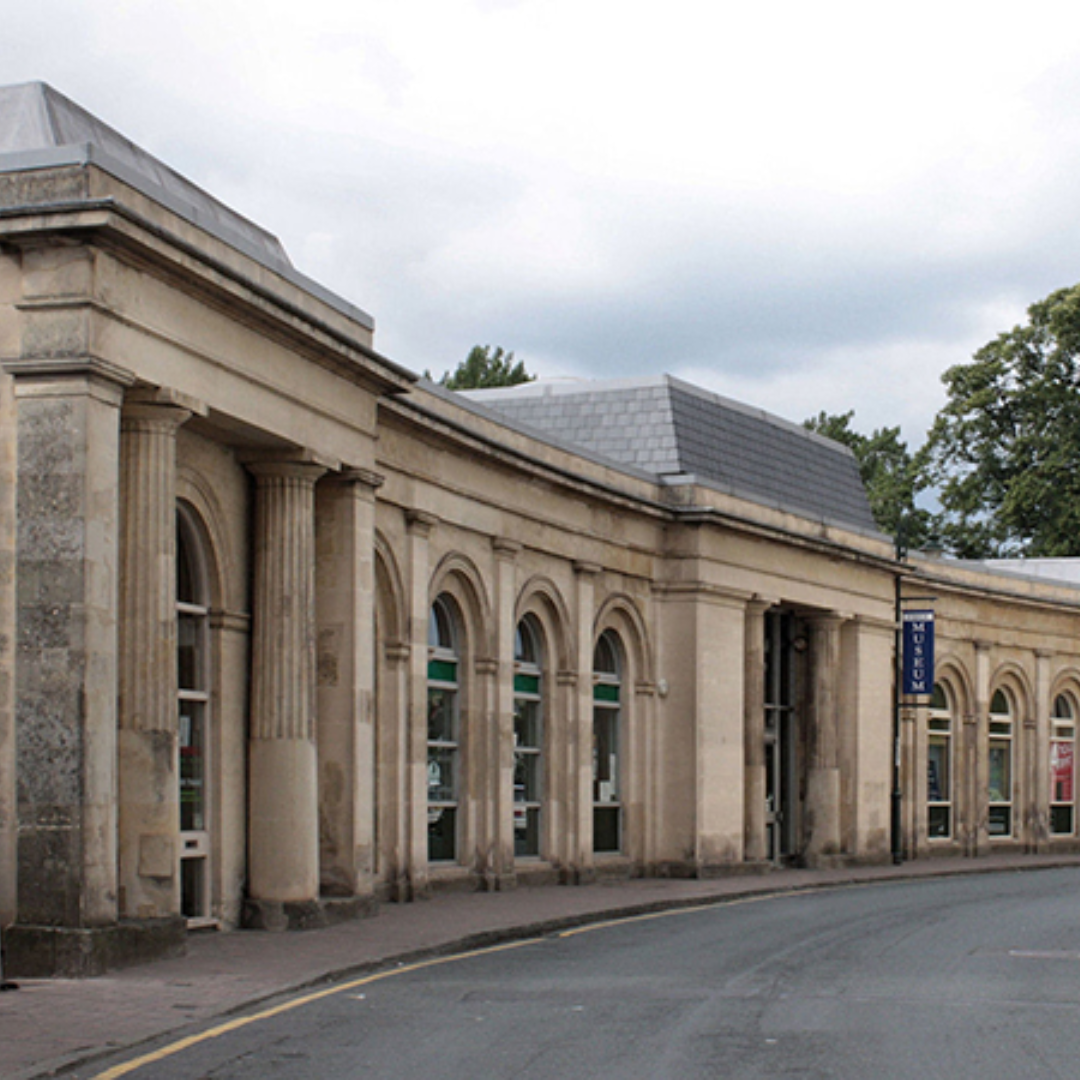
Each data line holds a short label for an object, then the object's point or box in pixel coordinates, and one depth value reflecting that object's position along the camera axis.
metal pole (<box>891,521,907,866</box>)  38.66
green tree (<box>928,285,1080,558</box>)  61.41
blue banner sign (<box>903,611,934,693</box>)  39.34
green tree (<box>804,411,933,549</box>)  67.19
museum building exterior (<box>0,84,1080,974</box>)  15.66
